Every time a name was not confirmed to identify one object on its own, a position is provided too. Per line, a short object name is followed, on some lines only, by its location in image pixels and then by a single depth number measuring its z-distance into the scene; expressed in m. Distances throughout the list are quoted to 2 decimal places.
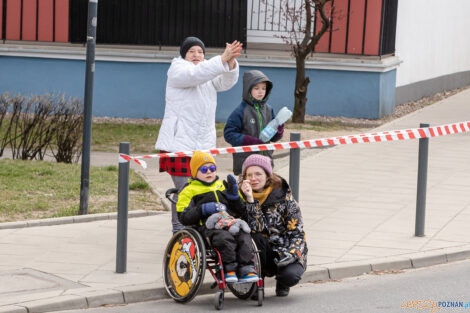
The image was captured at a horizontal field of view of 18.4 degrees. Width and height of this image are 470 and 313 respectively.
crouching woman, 11.13
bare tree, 26.73
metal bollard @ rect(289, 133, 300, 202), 13.28
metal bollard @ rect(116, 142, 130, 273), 11.58
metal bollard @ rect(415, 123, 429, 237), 13.84
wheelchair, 10.49
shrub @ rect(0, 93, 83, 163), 20.82
